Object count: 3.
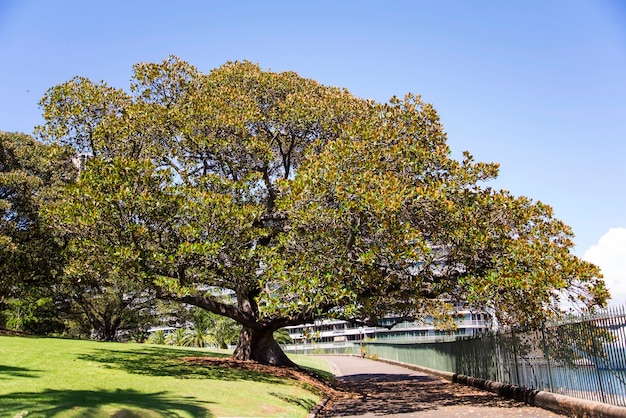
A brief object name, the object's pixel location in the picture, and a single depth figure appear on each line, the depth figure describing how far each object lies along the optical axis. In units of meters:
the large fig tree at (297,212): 13.80
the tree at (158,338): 52.66
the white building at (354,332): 86.33
